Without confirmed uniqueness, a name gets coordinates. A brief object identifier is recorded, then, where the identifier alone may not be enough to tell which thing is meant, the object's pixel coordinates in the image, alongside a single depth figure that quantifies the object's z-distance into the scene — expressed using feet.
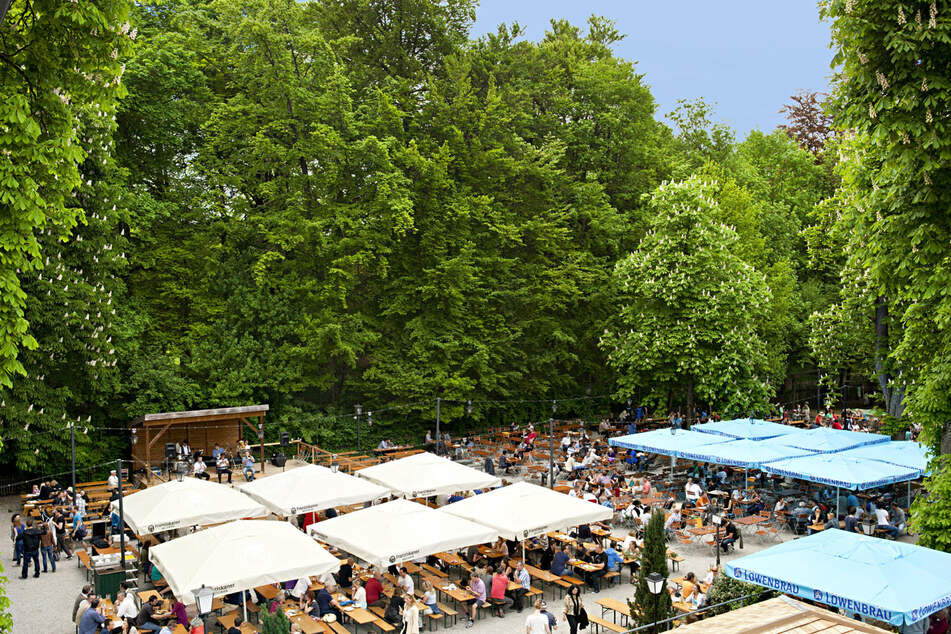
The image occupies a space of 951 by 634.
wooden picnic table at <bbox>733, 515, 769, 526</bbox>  66.92
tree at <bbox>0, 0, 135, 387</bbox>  33.53
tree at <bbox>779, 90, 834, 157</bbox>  204.13
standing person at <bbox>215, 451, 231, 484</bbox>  81.46
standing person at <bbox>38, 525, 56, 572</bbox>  62.90
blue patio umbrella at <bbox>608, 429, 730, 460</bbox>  76.38
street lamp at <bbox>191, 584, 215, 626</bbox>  43.04
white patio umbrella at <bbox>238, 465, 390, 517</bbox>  60.80
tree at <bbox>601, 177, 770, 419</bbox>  107.14
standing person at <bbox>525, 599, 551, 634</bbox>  41.93
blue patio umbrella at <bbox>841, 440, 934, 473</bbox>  67.51
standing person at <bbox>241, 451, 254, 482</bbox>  84.69
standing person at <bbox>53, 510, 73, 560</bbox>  66.28
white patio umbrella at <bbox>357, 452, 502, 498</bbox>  65.87
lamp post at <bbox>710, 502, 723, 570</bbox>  55.49
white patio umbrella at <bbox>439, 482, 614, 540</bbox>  53.26
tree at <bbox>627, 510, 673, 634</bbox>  41.83
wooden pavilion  87.10
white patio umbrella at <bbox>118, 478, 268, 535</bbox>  55.90
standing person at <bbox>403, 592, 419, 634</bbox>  44.08
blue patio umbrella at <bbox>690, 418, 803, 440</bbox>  84.43
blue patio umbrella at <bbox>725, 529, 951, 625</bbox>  35.91
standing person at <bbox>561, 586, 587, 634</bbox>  44.29
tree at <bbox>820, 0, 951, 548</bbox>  42.06
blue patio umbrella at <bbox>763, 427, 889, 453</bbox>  75.58
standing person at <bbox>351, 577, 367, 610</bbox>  49.52
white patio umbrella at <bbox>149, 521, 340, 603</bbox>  43.98
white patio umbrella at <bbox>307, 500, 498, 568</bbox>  48.75
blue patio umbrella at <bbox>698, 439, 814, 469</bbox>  71.41
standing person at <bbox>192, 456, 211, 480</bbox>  80.33
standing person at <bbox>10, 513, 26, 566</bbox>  61.87
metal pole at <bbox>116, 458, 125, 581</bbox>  57.14
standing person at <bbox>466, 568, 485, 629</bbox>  50.37
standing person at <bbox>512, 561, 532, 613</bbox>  52.80
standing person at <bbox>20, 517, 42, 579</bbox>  60.54
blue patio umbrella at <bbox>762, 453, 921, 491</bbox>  62.08
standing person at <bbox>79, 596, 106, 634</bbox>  43.57
